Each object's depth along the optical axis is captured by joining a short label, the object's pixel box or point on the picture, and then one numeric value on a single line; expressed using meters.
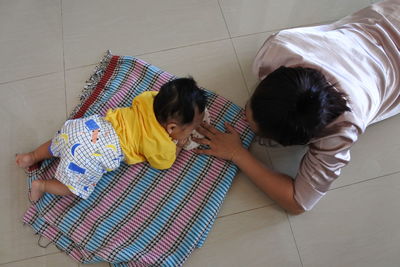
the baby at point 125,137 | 0.88
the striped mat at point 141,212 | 0.99
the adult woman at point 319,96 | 0.71
